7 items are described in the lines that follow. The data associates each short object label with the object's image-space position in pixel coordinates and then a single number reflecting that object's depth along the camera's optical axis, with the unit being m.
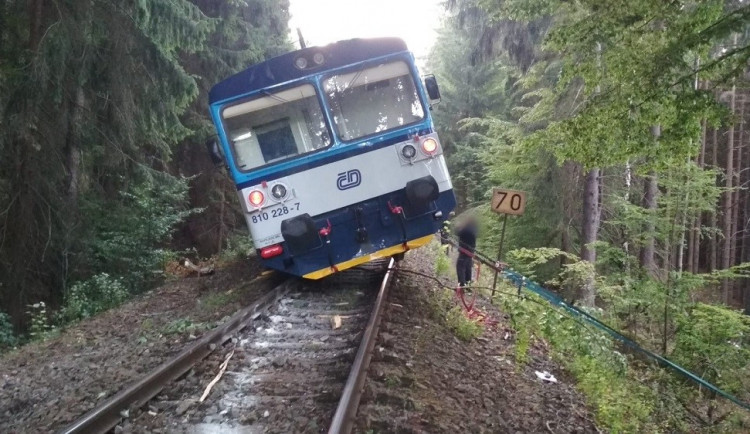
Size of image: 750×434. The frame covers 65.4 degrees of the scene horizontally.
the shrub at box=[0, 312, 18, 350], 8.33
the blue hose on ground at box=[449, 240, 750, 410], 7.00
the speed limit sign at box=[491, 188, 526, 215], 7.93
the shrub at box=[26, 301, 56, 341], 7.35
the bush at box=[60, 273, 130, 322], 8.80
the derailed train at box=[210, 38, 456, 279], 7.83
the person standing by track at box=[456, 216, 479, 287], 9.59
